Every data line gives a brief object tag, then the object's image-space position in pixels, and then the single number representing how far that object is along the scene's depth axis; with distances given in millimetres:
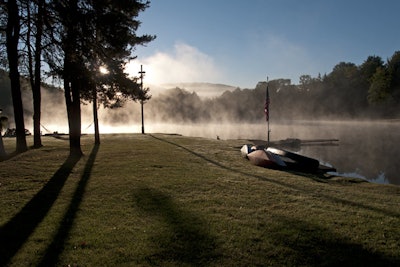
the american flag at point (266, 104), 23453
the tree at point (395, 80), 87312
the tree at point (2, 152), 14767
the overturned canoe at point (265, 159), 15352
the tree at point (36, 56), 16625
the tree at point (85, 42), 14156
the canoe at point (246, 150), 18200
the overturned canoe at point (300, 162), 16484
